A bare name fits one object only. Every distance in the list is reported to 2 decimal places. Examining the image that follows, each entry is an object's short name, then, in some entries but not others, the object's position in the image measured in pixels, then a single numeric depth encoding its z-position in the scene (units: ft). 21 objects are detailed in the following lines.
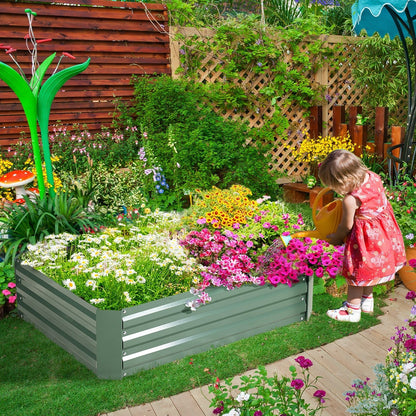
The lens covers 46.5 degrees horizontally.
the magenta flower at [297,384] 5.32
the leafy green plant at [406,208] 12.67
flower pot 12.80
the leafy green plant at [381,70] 22.81
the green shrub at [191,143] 16.78
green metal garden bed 9.21
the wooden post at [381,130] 19.13
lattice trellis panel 21.33
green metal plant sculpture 13.55
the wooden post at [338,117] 21.49
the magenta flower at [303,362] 5.60
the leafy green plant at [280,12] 31.89
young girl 9.62
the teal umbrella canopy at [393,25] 13.09
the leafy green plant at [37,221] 12.49
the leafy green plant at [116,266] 9.70
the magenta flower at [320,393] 5.50
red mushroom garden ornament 13.82
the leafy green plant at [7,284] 11.91
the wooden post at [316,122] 22.43
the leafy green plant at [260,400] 5.52
